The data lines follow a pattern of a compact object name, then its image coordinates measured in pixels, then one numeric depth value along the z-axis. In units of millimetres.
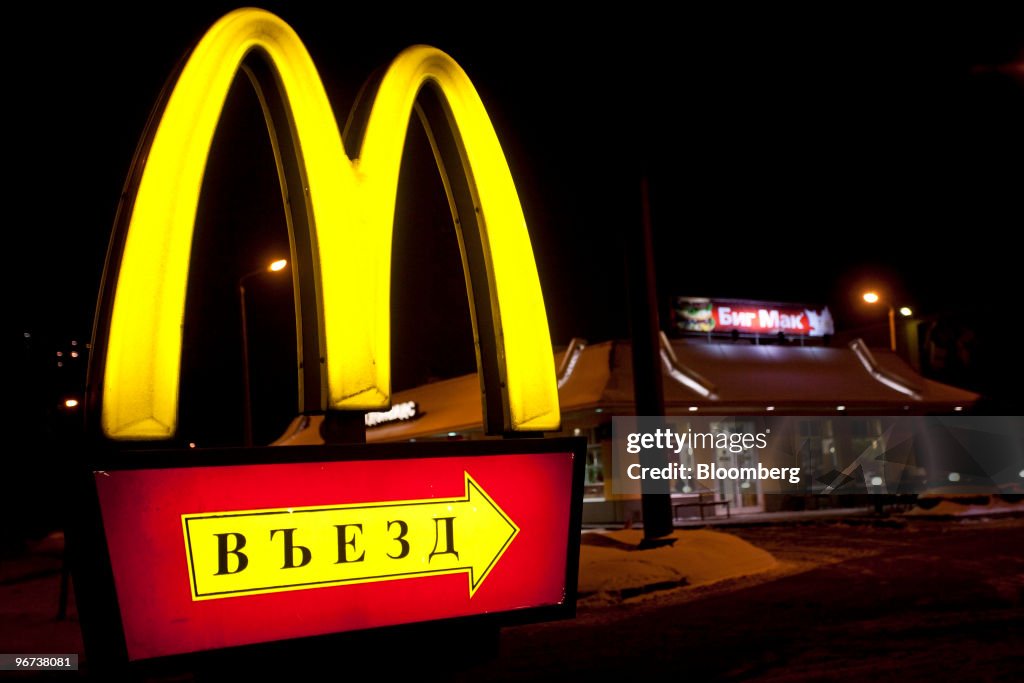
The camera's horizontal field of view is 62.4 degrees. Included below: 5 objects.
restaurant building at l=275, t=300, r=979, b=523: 24203
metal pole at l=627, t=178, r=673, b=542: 15719
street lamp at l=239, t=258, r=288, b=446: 20672
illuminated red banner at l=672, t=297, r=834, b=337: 27625
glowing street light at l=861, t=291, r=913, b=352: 29609
